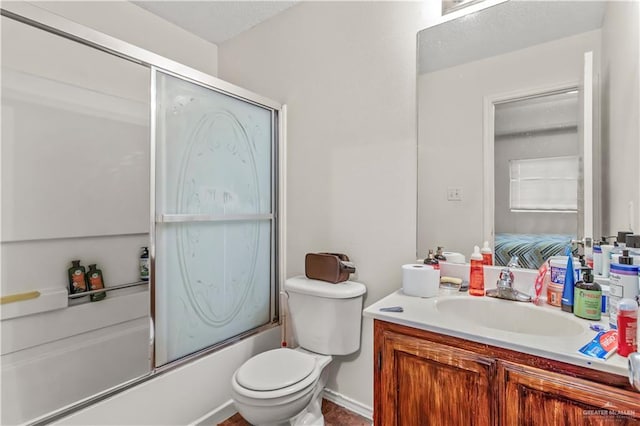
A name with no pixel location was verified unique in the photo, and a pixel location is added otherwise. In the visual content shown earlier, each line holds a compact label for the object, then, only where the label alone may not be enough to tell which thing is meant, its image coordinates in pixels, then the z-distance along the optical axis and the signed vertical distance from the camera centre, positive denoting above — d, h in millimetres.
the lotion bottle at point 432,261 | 1483 -231
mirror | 1156 +372
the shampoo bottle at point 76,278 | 1865 -393
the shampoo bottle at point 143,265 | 2168 -362
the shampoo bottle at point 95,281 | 1941 -422
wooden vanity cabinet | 799 -498
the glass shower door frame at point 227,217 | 1523 -34
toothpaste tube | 813 -352
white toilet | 1354 -731
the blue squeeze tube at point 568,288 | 1109 -265
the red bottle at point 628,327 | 809 -289
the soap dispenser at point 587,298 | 1029 -277
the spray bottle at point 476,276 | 1339 -270
